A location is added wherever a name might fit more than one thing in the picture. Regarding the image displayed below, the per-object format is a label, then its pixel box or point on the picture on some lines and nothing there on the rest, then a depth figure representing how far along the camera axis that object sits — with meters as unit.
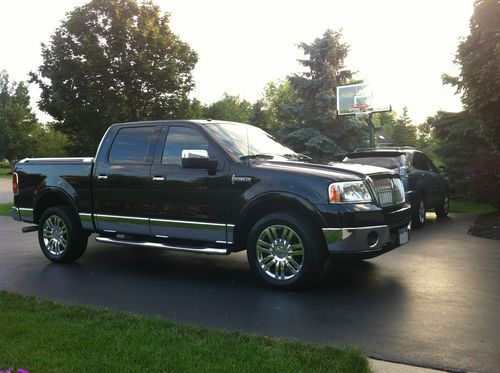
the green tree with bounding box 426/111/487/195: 18.64
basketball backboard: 22.08
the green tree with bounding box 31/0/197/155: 18.11
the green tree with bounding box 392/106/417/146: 64.12
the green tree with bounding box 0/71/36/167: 56.76
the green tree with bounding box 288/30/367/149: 25.17
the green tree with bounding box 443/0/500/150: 11.45
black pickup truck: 5.67
